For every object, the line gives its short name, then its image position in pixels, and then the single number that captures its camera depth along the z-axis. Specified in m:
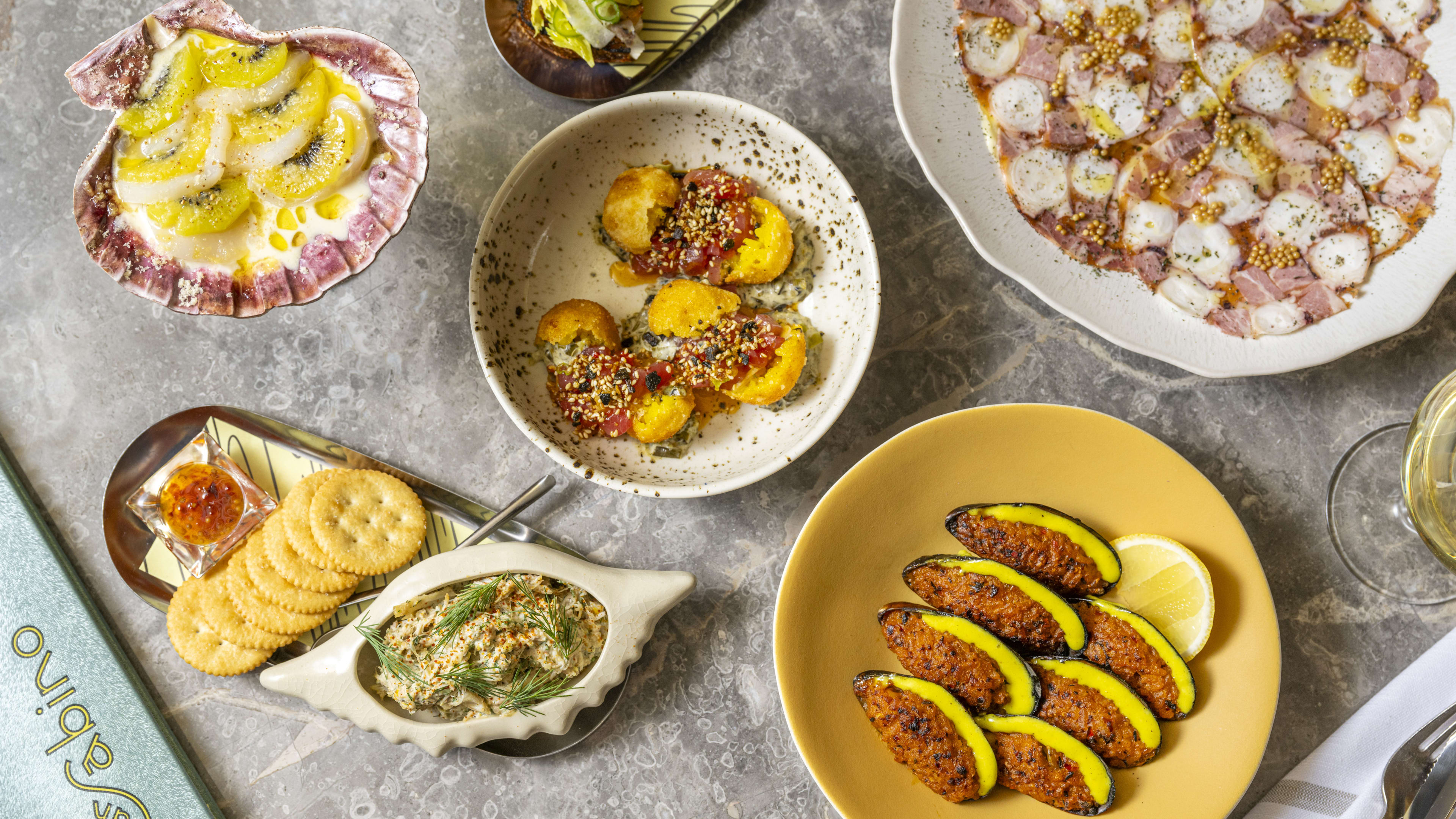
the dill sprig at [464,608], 0.81
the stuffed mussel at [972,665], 0.81
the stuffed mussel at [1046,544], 0.81
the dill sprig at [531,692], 0.81
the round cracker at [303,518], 0.83
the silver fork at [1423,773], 0.81
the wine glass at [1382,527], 0.85
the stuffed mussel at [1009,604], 0.81
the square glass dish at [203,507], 0.83
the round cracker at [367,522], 0.83
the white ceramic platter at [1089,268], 0.82
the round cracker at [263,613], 0.83
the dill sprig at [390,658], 0.81
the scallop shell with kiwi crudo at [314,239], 0.76
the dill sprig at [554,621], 0.81
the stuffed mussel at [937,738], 0.80
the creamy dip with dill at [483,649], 0.81
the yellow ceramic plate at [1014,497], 0.81
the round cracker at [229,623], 0.83
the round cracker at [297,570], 0.83
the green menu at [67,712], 0.85
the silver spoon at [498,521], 0.85
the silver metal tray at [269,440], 0.85
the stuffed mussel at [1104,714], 0.81
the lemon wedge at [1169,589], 0.81
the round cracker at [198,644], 0.84
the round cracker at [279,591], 0.83
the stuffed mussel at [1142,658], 0.81
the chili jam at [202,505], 0.83
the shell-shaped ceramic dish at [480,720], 0.81
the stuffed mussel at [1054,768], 0.81
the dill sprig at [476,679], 0.81
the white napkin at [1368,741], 0.84
